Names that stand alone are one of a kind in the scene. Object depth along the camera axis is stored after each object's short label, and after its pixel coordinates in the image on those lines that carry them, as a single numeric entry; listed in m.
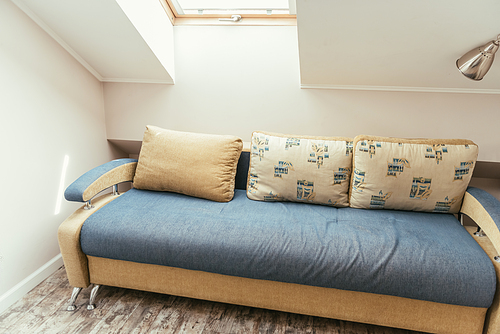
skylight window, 2.08
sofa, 1.29
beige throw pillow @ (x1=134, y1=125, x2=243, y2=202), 1.78
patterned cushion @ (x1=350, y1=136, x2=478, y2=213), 1.64
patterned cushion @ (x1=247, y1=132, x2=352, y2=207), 1.76
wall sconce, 1.50
